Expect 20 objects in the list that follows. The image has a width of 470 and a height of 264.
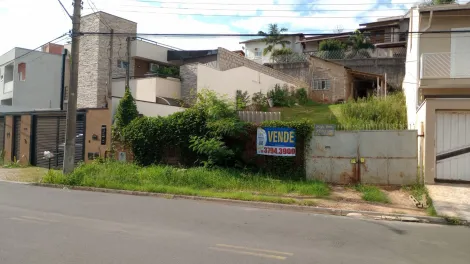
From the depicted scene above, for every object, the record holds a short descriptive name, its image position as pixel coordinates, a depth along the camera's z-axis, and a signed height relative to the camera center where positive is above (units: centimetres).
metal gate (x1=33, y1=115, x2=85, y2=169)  1794 -8
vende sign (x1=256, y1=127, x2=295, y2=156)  1307 +4
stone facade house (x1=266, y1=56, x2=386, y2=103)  3138 +569
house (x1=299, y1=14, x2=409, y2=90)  3328 +885
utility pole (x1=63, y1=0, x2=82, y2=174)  1424 +140
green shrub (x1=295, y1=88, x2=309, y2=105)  3069 +399
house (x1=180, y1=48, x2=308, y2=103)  2431 +498
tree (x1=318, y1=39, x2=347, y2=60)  3835 +1054
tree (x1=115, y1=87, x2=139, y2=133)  1634 +122
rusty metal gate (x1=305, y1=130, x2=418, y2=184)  1210 -44
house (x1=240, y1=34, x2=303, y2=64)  4959 +1365
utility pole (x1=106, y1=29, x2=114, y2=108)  2365 +468
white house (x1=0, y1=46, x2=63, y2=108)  2941 +479
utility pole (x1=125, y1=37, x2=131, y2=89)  2359 +634
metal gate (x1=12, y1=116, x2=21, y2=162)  2143 -3
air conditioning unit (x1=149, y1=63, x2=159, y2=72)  2813 +565
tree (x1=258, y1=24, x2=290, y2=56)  4748 +1352
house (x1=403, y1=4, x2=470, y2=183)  1170 +248
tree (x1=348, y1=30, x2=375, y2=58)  3709 +1051
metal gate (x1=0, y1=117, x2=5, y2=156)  2298 +20
